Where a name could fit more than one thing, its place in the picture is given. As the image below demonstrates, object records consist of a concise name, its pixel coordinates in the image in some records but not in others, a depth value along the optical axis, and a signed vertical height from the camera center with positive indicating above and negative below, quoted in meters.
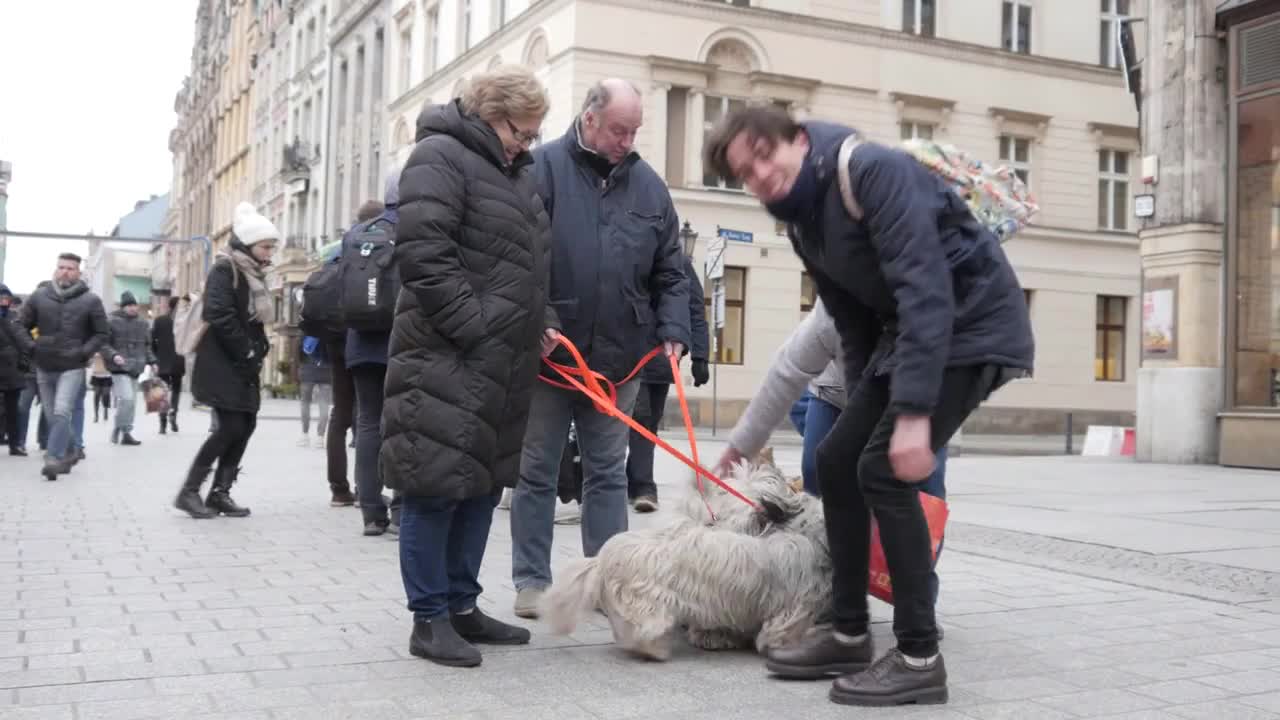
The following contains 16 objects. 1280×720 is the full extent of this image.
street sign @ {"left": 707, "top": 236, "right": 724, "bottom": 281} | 19.12 +1.88
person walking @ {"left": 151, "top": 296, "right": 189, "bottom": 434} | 17.45 +0.34
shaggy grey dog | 4.11 -0.62
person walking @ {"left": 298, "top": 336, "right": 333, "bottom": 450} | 13.72 -0.14
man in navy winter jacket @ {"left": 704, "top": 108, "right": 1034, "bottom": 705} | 3.48 +0.28
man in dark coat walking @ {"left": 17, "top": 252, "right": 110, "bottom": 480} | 11.05 +0.31
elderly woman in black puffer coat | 4.00 +0.14
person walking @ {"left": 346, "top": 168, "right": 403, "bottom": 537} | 6.89 -0.12
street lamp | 20.75 +2.37
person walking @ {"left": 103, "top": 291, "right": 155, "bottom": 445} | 14.83 +0.17
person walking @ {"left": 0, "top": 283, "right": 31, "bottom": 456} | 12.72 +0.00
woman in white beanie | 7.81 +0.16
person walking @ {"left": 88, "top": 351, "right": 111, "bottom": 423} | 19.23 -0.20
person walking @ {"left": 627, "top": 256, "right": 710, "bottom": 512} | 8.29 -0.20
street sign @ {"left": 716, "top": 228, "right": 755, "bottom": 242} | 18.62 +2.18
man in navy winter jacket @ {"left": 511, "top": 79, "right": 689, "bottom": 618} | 4.93 +0.31
